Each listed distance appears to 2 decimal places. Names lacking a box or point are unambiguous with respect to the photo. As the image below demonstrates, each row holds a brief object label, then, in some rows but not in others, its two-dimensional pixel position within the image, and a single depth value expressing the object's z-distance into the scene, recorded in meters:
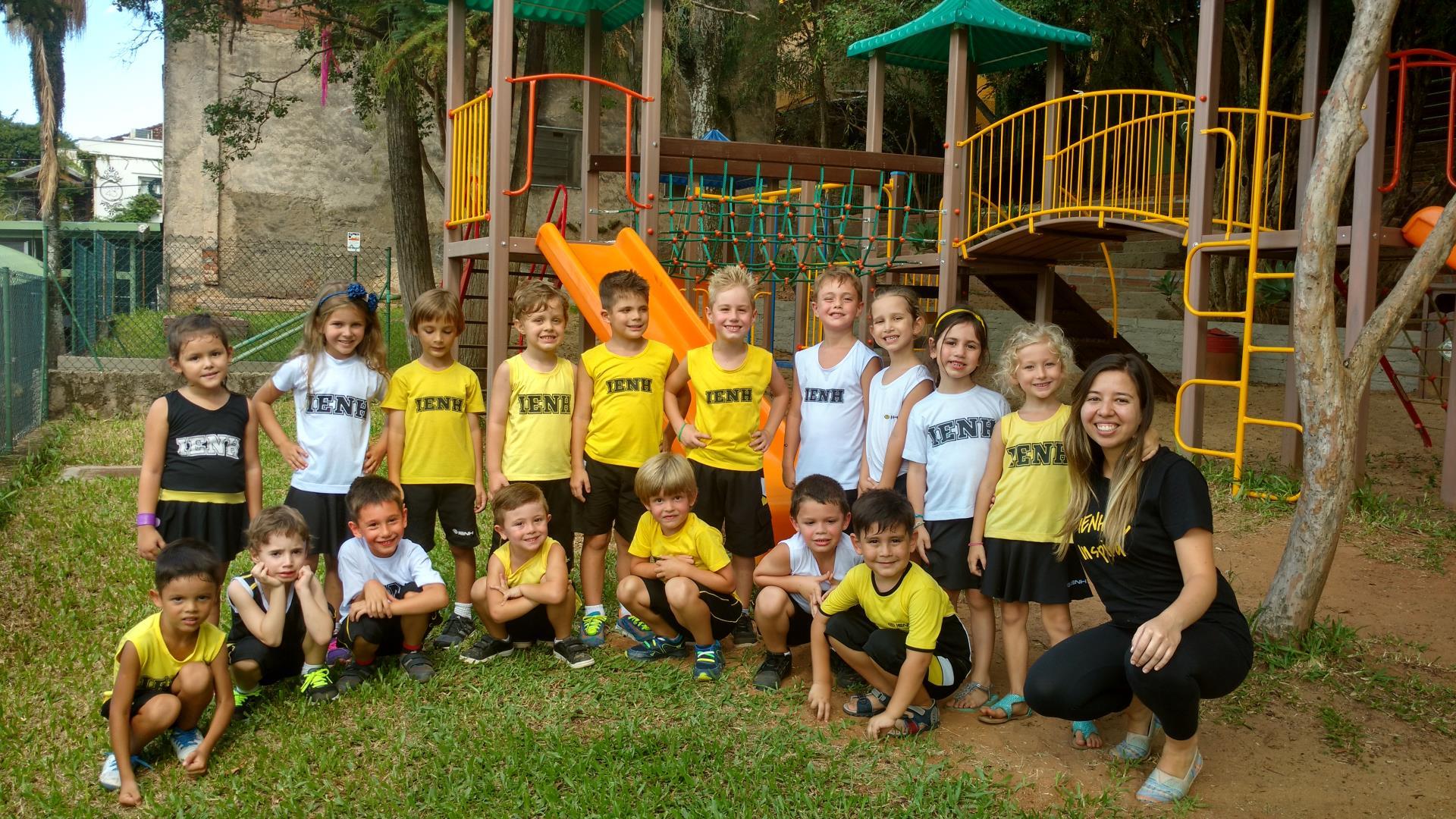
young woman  3.20
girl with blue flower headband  4.49
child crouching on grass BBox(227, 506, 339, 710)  3.85
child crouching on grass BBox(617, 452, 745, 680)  4.30
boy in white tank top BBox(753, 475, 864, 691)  4.05
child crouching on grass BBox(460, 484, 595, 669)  4.32
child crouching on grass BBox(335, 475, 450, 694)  4.18
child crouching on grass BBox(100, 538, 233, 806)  3.54
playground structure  7.40
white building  38.59
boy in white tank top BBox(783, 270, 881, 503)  4.59
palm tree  24.73
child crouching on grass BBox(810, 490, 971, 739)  3.69
